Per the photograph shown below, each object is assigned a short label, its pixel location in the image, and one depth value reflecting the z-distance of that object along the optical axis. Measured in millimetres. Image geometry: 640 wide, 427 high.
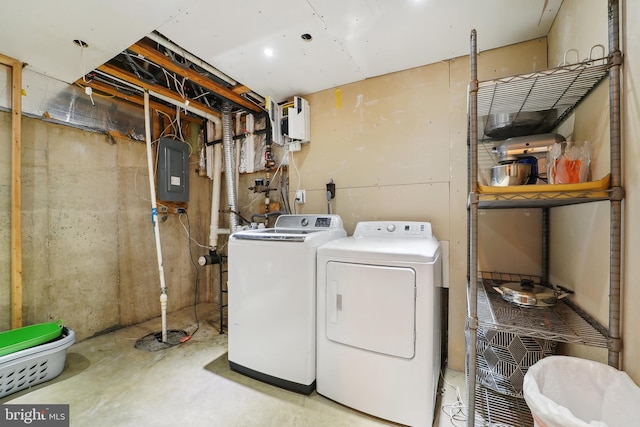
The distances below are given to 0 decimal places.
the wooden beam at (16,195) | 1983
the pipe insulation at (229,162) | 2896
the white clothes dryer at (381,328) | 1396
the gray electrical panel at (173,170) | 2844
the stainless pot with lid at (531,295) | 1322
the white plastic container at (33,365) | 1624
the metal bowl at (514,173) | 1168
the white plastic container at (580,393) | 767
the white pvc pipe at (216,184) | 3002
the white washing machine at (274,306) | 1687
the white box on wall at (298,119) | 2473
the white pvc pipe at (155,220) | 2383
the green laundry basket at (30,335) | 1719
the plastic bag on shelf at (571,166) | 1094
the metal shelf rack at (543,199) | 958
